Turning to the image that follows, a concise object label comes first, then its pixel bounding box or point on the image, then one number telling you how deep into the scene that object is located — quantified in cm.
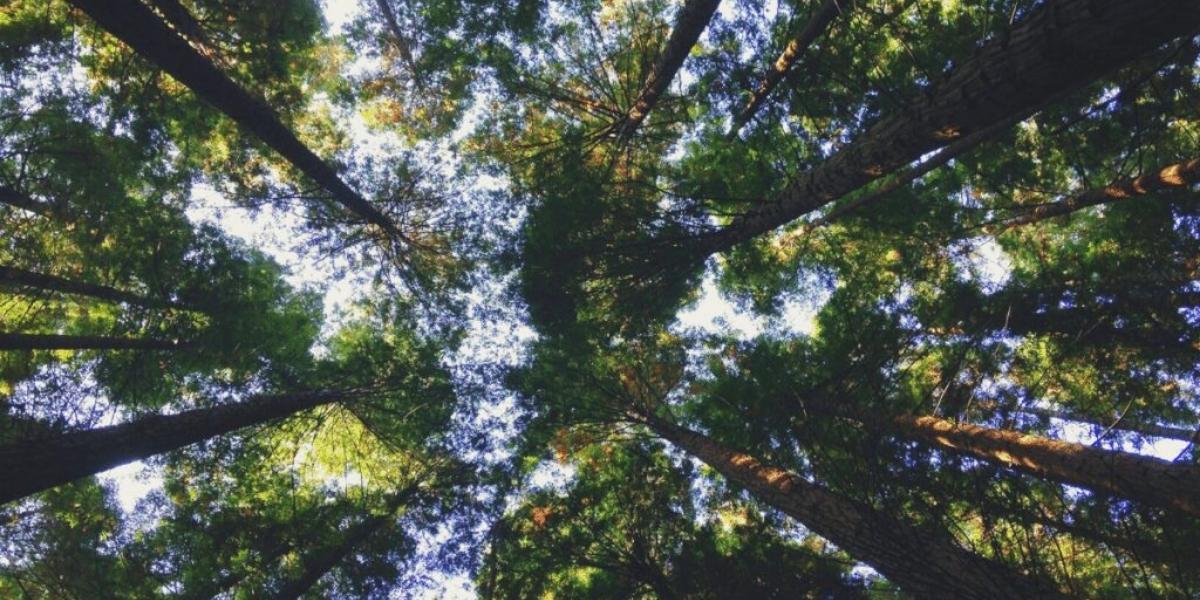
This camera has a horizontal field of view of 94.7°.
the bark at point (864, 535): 367
